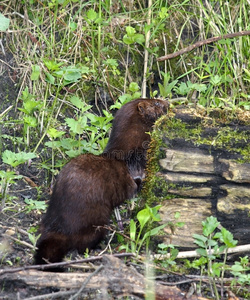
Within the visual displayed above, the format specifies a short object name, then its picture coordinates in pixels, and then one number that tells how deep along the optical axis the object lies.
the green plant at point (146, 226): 7.28
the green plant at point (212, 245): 6.67
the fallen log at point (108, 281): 6.34
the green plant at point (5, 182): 8.32
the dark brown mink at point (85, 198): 7.81
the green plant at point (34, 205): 8.59
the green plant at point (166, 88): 10.53
